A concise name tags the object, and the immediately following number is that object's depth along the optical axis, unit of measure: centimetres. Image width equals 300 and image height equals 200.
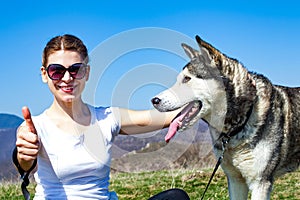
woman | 335
